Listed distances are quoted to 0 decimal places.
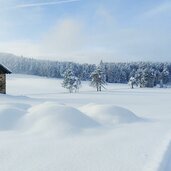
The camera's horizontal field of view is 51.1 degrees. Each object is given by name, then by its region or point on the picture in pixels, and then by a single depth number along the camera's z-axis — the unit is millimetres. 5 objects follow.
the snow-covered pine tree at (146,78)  46172
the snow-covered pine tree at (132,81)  44504
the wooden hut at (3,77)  18786
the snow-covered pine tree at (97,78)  39991
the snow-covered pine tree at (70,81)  39174
